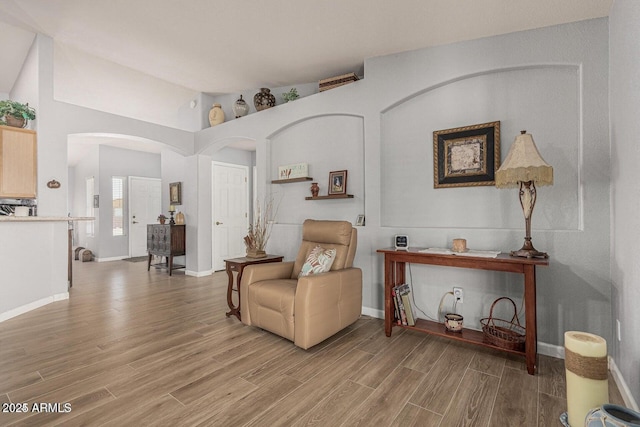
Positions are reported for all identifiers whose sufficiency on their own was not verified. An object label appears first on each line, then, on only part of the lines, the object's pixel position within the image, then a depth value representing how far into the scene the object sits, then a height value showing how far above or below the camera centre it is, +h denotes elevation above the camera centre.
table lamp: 2.14 +0.26
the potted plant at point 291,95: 4.17 +1.61
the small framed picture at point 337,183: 3.67 +0.36
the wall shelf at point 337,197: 3.57 +0.18
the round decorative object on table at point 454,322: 2.58 -0.95
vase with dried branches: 3.50 -0.27
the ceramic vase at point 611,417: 1.18 -0.83
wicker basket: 2.27 -0.97
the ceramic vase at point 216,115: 5.22 +1.67
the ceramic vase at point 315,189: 3.88 +0.29
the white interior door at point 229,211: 5.96 +0.03
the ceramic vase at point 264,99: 4.44 +1.65
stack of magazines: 2.76 -0.87
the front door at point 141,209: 8.10 +0.12
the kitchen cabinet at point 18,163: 3.67 +0.63
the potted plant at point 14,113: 3.73 +1.25
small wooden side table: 3.20 -0.59
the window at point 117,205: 7.91 +0.22
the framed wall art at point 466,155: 2.75 +0.52
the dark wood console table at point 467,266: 2.13 -0.56
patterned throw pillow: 2.82 -0.47
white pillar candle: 1.50 -0.83
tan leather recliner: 2.47 -0.71
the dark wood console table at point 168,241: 5.56 -0.53
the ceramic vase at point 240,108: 4.86 +1.67
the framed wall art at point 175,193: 5.89 +0.39
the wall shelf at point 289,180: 3.95 +0.43
